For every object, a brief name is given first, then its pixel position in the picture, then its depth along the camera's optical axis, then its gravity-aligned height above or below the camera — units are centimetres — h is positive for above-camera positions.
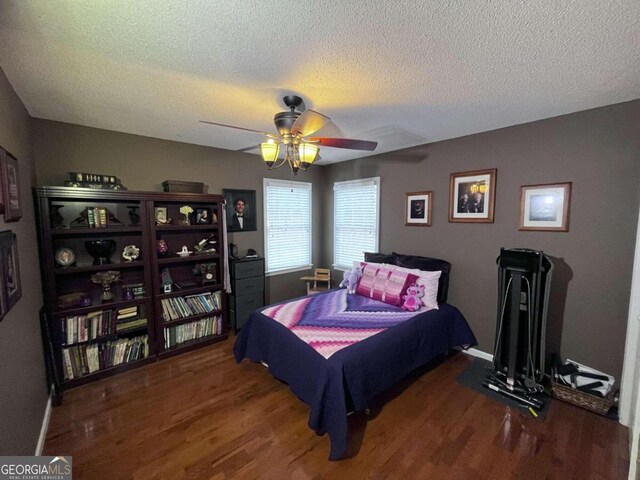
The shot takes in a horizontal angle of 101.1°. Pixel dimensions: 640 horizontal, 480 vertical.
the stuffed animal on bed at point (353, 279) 327 -73
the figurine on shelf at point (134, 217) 276 +4
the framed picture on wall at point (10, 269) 134 -27
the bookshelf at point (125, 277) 236 -61
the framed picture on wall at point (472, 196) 277 +26
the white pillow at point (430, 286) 279 -71
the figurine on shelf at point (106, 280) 259 -59
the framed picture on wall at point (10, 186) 139 +20
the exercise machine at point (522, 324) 219 -90
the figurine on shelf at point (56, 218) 237 +2
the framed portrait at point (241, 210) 361 +15
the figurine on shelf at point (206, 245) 322 -32
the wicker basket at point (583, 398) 202 -142
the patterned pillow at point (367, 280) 310 -72
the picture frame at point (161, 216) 293 +5
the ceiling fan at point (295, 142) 181 +58
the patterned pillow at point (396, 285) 284 -72
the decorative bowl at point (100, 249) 255 -28
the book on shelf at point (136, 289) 276 -72
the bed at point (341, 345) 177 -104
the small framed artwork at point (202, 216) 325 +5
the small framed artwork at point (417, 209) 328 +14
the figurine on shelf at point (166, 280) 293 -68
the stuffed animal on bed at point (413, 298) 270 -81
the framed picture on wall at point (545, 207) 234 +12
